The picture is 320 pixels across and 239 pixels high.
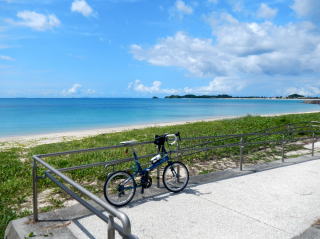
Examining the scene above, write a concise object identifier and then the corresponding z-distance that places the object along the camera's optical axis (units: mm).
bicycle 4992
